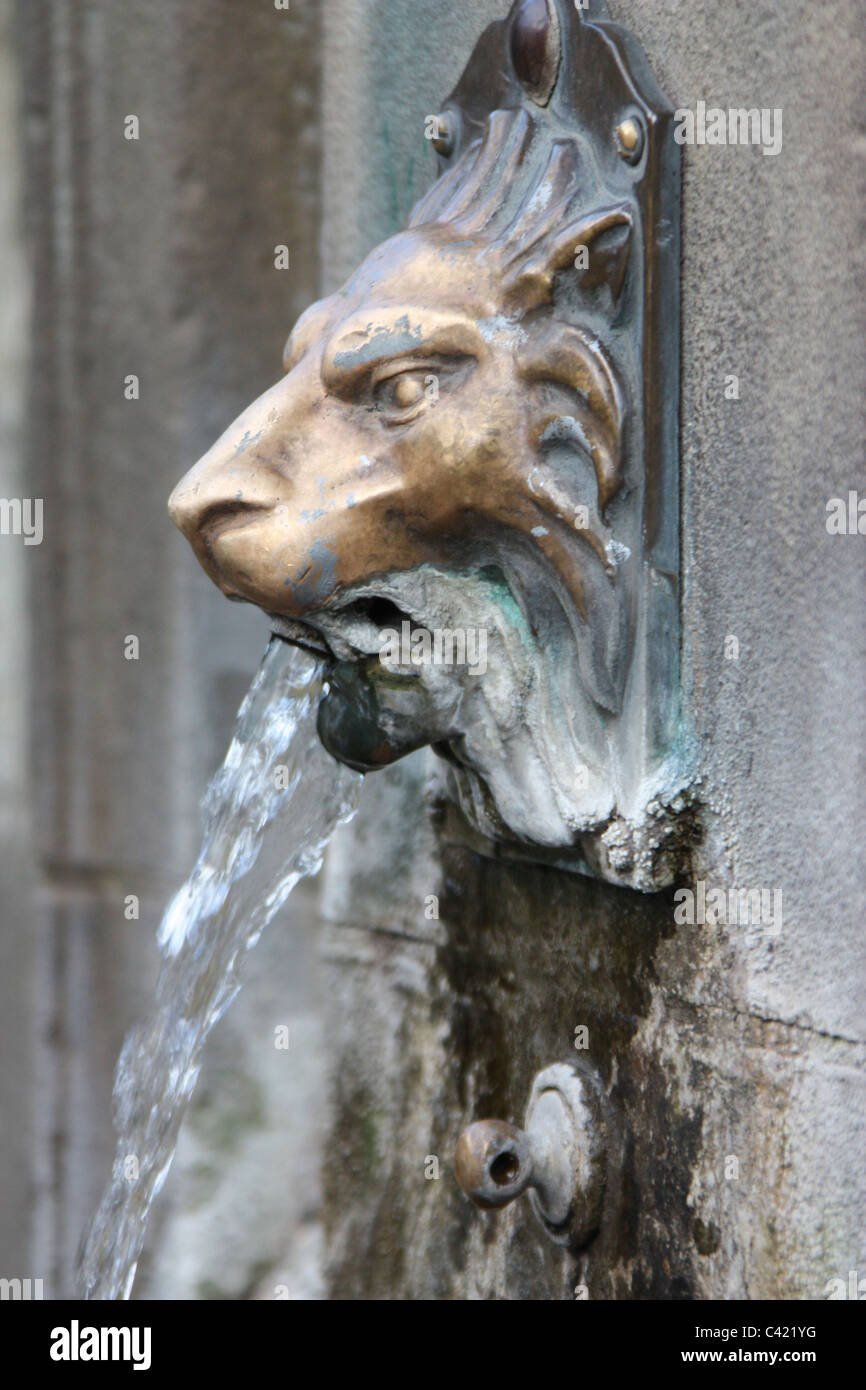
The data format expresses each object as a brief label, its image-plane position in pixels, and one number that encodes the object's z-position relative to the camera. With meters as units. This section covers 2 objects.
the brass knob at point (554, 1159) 1.39
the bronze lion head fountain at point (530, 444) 1.36
